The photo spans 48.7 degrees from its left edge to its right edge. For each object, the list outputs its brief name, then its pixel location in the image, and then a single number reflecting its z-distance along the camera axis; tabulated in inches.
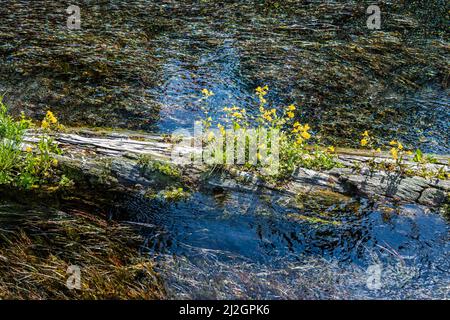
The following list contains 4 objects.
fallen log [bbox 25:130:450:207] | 230.8
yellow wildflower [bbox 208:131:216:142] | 246.2
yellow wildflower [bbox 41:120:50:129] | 245.0
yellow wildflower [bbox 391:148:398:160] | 234.9
